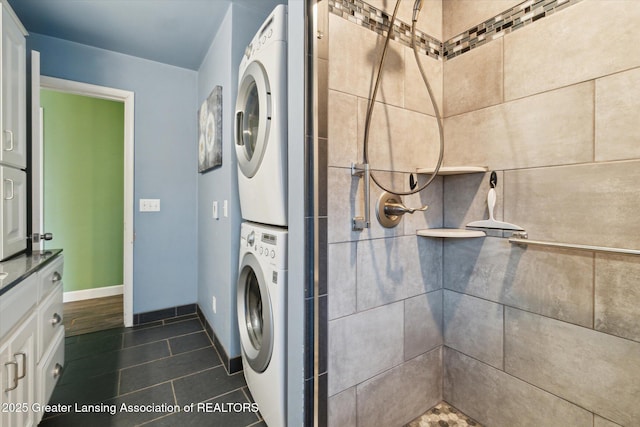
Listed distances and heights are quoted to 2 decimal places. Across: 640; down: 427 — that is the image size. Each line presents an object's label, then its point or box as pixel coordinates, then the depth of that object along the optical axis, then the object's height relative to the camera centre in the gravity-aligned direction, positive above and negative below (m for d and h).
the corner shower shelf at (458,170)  1.25 +0.19
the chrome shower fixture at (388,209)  1.22 +0.01
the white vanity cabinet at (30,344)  0.96 -0.56
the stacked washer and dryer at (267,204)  1.22 +0.03
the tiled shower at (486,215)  0.98 -0.02
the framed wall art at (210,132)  2.02 +0.64
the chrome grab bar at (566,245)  0.94 -0.13
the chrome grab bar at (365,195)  1.08 +0.06
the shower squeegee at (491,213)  1.25 -0.01
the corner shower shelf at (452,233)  1.23 -0.10
